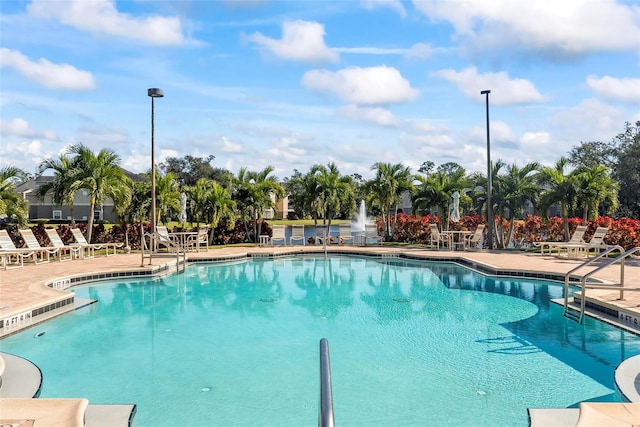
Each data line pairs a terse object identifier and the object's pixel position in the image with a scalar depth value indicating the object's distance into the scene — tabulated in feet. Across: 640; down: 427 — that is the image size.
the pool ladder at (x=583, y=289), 25.17
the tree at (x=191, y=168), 190.60
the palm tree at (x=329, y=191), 74.08
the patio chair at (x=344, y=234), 73.49
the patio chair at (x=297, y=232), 73.41
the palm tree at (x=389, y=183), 72.59
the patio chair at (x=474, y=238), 61.46
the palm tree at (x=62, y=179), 58.03
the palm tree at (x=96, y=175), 59.00
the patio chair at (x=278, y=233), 70.54
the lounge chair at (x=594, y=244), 48.05
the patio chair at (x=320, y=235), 73.10
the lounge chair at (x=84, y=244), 54.95
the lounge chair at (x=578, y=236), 52.03
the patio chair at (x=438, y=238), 63.62
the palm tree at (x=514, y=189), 61.62
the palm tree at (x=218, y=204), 69.26
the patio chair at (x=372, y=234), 72.99
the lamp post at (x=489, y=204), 61.90
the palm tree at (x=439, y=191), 67.36
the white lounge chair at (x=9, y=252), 43.83
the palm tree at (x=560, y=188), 55.93
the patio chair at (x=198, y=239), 62.49
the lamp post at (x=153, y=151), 56.29
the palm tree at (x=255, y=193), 73.00
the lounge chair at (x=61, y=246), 51.97
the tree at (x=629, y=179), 96.43
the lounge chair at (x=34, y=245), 48.64
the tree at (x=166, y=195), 65.82
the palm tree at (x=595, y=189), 55.06
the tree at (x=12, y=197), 52.21
